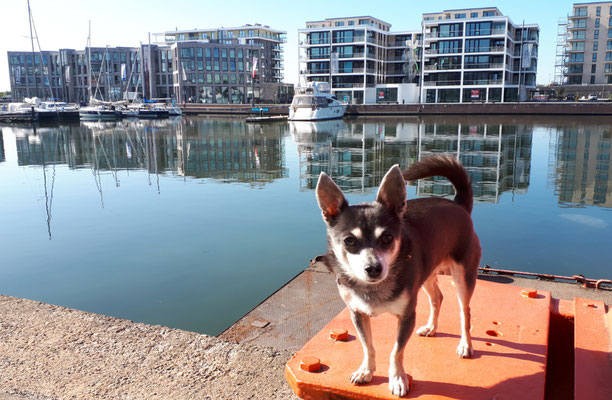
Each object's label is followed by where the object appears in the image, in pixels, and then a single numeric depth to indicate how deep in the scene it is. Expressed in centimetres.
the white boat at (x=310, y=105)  7275
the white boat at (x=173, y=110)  9469
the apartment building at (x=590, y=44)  10344
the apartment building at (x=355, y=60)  10288
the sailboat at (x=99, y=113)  8850
